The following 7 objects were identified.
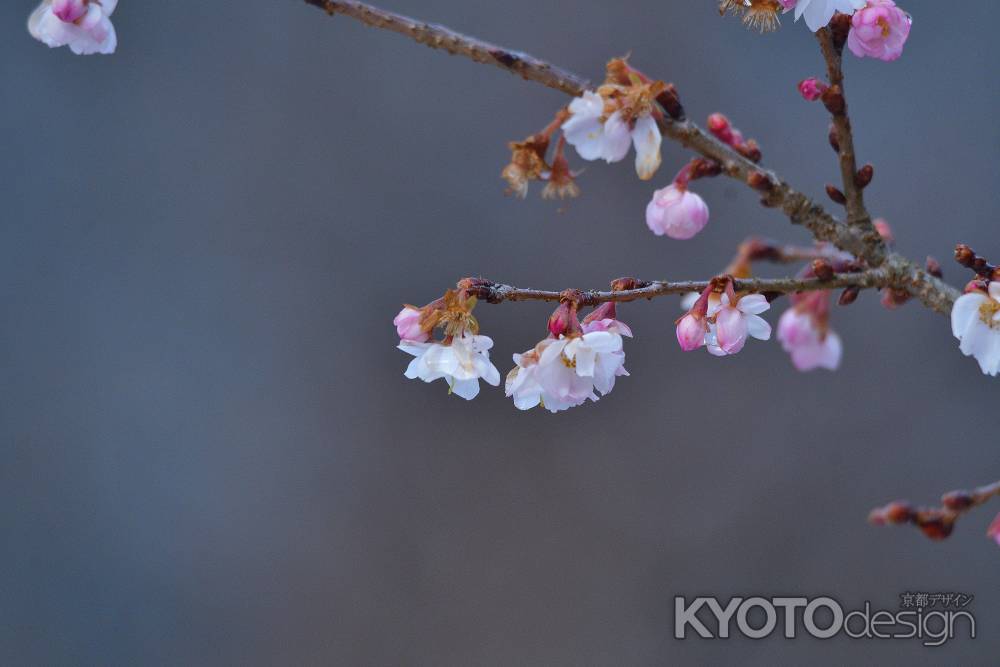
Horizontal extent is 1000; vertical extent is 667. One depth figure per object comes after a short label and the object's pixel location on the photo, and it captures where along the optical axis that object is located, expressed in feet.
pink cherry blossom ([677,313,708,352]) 5.34
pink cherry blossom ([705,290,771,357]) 5.32
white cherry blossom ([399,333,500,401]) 5.34
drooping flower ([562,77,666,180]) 5.38
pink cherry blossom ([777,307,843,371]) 5.74
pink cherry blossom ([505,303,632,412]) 5.29
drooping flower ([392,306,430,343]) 5.35
